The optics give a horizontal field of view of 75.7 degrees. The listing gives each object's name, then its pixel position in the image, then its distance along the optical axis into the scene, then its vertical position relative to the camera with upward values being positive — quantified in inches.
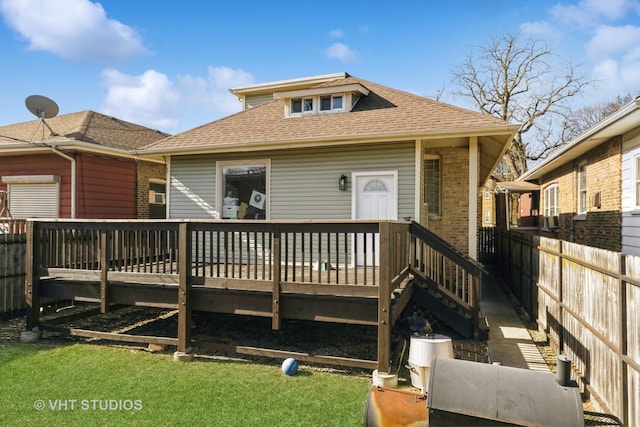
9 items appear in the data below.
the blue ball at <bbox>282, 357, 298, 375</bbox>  195.2 -71.5
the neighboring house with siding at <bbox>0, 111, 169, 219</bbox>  427.2 +48.2
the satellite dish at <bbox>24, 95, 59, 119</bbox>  439.8 +117.8
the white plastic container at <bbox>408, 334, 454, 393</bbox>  177.2 -59.5
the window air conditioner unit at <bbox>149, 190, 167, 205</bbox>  539.1 +23.8
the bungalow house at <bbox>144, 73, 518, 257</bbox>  315.0 +48.1
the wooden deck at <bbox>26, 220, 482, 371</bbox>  193.5 -36.0
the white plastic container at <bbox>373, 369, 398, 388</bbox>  181.5 -72.0
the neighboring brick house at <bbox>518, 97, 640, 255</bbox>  311.9 +33.8
